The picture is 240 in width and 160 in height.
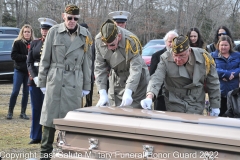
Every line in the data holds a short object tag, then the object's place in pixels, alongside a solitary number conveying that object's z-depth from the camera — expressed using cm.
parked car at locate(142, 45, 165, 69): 1675
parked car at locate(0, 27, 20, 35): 1970
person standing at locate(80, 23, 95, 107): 894
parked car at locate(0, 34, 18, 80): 1551
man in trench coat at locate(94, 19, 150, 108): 515
